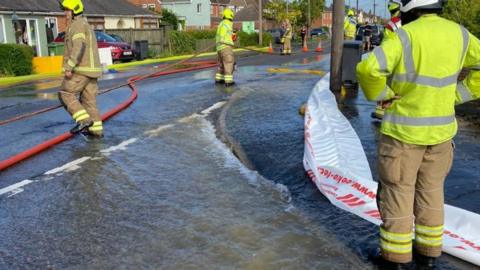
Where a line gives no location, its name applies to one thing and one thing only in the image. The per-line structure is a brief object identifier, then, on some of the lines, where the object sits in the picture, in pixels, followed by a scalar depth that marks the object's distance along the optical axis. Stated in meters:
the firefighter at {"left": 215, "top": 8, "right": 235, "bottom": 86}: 12.83
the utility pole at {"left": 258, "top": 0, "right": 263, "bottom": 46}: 38.74
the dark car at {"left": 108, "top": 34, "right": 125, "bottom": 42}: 25.80
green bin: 22.28
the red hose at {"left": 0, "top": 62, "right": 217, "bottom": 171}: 5.90
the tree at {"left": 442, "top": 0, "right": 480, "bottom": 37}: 12.15
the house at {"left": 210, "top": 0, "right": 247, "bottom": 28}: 73.81
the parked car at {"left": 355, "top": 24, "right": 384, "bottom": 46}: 25.90
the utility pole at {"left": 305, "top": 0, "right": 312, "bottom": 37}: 63.90
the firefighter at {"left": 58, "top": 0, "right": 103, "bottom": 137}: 7.11
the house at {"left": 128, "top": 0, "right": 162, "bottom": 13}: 64.38
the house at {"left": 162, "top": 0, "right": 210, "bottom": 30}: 71.38
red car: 23.67
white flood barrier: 3.51
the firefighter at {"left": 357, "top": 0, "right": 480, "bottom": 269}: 3.01
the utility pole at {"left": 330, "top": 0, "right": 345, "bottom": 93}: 8.52
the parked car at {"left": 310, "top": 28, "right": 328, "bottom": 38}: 65.43
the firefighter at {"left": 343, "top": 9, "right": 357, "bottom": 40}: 19.94
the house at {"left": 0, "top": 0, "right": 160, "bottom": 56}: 25.89
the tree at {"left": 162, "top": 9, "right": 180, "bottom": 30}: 54.04
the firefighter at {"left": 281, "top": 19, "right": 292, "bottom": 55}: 25.06
